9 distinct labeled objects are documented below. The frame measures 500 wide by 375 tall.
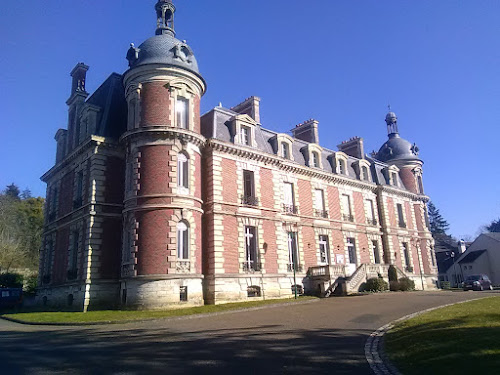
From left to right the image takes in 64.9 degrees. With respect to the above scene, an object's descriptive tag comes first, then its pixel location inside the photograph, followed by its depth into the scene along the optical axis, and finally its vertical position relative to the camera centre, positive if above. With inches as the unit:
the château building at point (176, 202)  784.9 +208.0
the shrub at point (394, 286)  1122.7 -0.9
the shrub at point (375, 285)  1001.5 +3.1
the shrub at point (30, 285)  1301.1 +54.2
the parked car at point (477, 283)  1224.8 -2.7
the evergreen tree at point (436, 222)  3021.7 +467.7
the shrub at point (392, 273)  1143.6 +35.6
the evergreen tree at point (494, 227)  2955.2 +402.0
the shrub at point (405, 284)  1115.9 +2.9
